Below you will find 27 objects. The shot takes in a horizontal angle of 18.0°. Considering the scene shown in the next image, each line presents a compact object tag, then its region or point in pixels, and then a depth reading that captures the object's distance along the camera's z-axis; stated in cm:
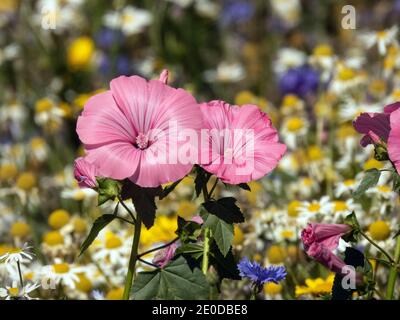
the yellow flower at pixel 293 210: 277
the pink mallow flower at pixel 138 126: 161
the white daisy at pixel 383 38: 364
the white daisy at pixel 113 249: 270
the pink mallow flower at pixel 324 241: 170
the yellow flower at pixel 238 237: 248
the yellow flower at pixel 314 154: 344
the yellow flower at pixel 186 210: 287
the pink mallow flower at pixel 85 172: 170
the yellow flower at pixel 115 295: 234
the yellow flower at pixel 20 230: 304
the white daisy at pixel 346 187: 284
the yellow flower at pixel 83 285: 261
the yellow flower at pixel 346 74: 375
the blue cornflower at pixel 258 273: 183
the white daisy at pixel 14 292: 192
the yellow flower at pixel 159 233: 269
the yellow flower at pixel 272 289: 239
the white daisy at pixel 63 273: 242
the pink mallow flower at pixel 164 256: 181
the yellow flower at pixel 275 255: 254
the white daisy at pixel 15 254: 204
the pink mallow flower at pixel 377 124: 174
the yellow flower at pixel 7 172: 363
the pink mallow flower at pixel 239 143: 162
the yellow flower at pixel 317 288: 216
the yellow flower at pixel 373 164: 272
